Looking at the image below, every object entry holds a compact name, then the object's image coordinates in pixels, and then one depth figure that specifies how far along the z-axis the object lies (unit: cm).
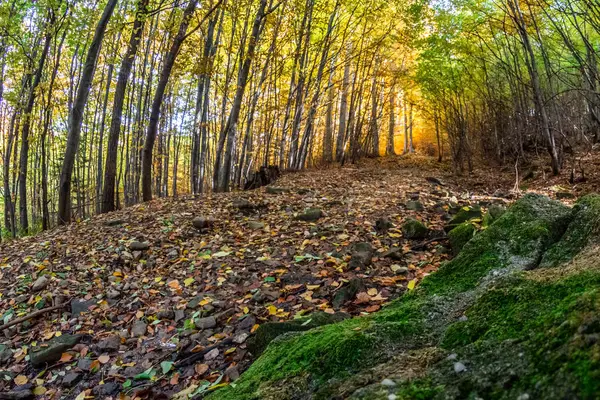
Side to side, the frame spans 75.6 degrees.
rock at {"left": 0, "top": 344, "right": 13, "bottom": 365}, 346
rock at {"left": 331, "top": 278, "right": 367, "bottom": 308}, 313
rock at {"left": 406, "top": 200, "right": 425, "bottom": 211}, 557
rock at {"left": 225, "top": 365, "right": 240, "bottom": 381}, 238
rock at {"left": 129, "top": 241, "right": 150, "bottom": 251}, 518
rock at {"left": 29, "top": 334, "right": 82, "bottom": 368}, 326
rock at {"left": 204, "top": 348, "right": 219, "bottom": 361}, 275
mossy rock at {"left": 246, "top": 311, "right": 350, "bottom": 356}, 242
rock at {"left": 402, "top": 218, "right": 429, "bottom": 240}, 436
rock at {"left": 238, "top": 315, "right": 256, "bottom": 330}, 305
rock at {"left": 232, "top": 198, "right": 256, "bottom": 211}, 641
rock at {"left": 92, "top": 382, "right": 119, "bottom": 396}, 271
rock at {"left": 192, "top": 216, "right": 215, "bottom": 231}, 572
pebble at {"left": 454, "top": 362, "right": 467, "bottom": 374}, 103
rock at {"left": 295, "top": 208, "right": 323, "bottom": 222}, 553
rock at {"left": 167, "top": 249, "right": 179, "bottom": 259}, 494
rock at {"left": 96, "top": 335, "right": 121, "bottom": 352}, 329
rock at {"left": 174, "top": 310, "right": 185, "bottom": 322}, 348
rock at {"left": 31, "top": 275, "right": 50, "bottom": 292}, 462
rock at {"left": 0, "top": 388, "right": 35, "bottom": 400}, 284
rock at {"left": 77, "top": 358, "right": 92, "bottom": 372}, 307
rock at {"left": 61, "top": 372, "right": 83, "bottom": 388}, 296
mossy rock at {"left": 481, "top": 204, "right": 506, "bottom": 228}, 387
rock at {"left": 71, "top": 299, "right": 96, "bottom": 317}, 400
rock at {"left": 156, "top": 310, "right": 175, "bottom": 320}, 355
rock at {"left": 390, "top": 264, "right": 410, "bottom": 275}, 351
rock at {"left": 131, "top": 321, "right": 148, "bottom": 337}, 339
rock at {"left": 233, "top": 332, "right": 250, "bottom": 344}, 286
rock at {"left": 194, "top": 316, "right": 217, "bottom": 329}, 322
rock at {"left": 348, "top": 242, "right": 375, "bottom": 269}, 375
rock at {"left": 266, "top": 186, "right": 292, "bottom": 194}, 760
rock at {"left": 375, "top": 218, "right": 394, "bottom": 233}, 472
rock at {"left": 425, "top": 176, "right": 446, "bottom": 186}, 823
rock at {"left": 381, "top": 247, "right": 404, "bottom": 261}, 385
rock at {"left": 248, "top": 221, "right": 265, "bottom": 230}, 552
